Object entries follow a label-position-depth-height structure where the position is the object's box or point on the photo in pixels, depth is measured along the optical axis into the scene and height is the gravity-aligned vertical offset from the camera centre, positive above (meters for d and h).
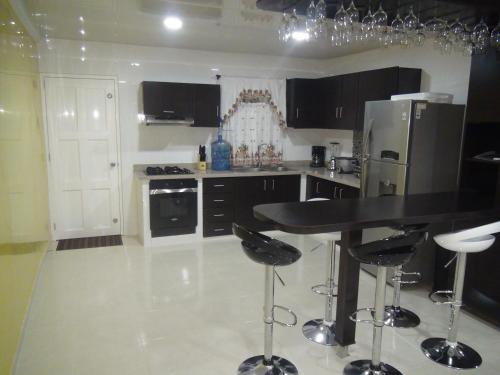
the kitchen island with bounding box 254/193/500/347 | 2.24 -0.51
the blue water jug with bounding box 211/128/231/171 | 5.53 -0.35
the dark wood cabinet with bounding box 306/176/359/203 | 4.74 -0.75
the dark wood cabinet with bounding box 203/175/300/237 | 5.24 -0.93
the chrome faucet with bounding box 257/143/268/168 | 5.86 -0.36
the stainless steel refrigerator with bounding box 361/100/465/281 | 3.58 -0.15
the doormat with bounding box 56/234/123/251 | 5.00 -1.51
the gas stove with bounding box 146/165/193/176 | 5.00 -0.56
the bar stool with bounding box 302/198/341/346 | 2.92 -1.49
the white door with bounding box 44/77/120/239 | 5.00 -0.39
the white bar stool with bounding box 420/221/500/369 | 2.50 -1.19
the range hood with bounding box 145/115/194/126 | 4.99 +0.09
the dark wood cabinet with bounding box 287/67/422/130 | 4.39 +0.48
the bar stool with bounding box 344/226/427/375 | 2.23 -0.71
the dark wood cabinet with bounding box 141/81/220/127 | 5.03 +0.35
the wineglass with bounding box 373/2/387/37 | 2.51 +0.74
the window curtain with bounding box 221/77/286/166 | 5.61 +0.12
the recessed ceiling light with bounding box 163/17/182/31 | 3.75 +1.03
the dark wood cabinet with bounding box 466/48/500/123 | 3.19 +0.37
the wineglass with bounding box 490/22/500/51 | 2.93 +0.74
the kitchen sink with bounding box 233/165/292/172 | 5.61 -0.57
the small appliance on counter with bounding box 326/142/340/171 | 5.61 -0.34
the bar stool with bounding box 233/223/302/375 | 2.26 -0.87
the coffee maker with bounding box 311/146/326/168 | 5.97 -0.38
